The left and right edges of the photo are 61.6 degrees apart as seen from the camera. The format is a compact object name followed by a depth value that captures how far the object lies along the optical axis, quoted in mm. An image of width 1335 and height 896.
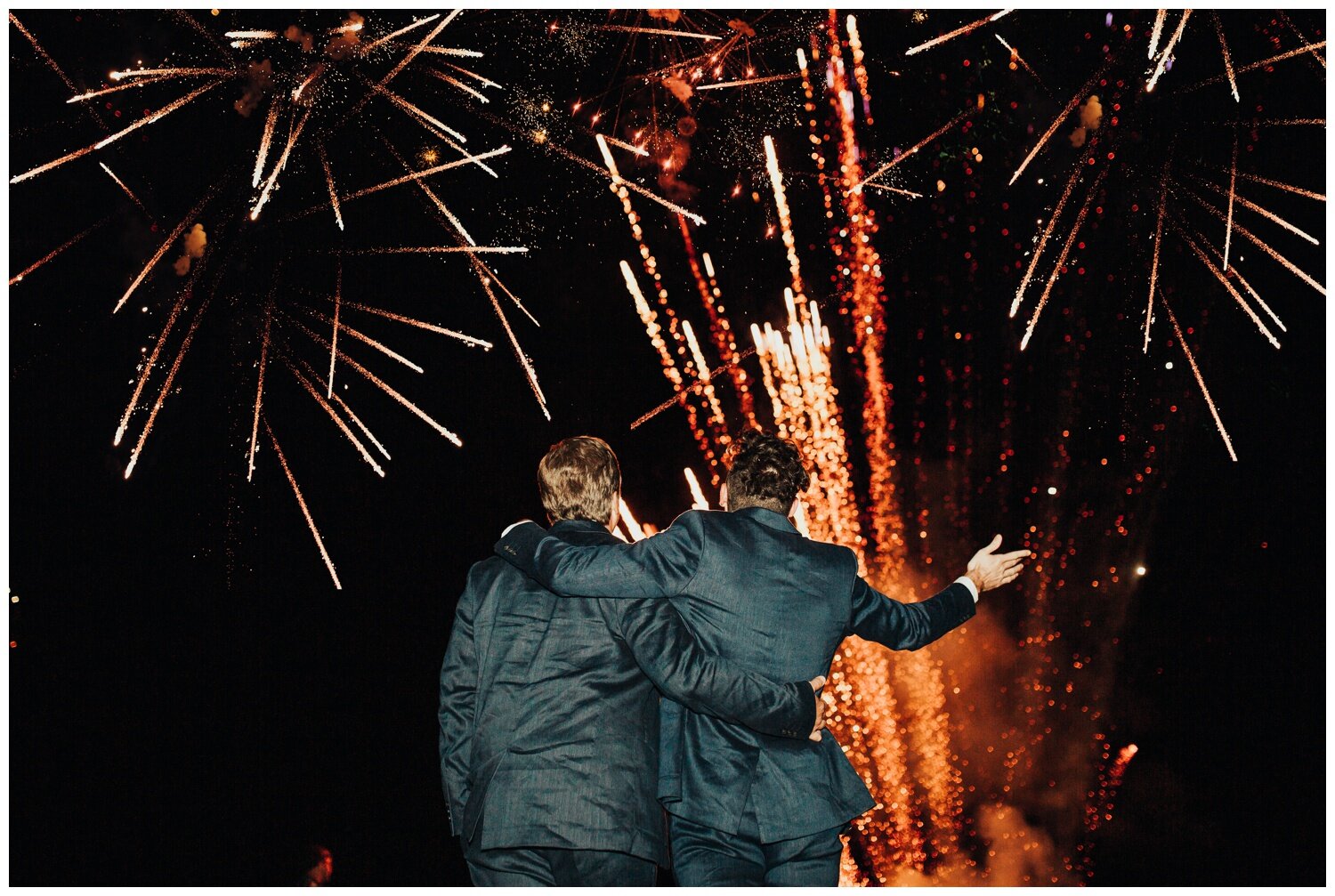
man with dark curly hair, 2443
